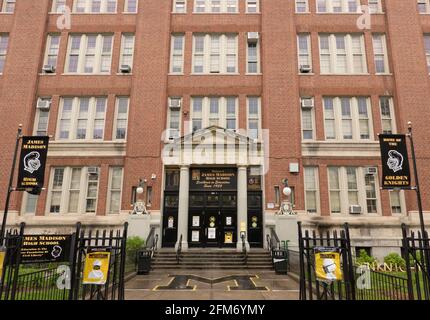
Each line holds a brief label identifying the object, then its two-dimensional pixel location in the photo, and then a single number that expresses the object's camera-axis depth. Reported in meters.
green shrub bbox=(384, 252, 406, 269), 14.09
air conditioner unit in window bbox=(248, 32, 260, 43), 19.48
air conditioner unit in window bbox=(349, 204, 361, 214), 17.00
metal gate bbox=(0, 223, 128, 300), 5.75
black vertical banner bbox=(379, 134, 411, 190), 13.08
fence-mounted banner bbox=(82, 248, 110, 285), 5.77
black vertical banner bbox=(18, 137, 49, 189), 13.09
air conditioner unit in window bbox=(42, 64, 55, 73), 19.05
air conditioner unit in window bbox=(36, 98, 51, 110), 18.55
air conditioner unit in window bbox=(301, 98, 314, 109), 18.41
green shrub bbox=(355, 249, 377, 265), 13.93
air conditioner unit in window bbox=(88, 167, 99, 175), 17.72
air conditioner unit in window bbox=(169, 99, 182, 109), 18.55
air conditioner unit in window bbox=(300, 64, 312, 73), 18.92
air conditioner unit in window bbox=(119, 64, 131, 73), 18.98
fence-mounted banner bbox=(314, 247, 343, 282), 5.55
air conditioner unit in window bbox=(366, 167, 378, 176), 17.42
